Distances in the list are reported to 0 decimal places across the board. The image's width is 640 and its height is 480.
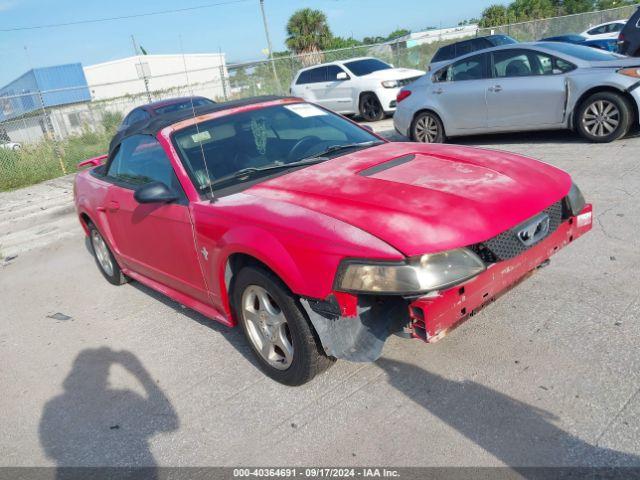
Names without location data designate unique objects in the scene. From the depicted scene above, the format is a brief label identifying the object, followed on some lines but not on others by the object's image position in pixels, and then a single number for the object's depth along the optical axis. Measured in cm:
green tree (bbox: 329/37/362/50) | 7061
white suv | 1393
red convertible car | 254
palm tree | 4150
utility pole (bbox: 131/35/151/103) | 1698
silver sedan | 765
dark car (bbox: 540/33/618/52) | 1877
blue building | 1531
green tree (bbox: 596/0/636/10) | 4466
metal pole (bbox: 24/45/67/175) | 1447
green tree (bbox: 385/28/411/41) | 9912
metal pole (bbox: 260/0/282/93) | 2144
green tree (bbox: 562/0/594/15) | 4909
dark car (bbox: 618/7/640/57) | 1068
